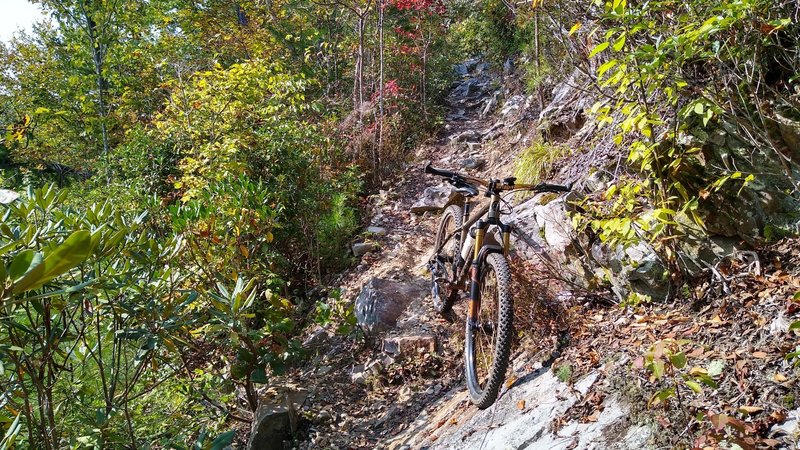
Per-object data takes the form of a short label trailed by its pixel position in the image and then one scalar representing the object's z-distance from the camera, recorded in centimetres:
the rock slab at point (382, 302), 448
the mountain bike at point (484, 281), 275
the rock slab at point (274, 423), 331
